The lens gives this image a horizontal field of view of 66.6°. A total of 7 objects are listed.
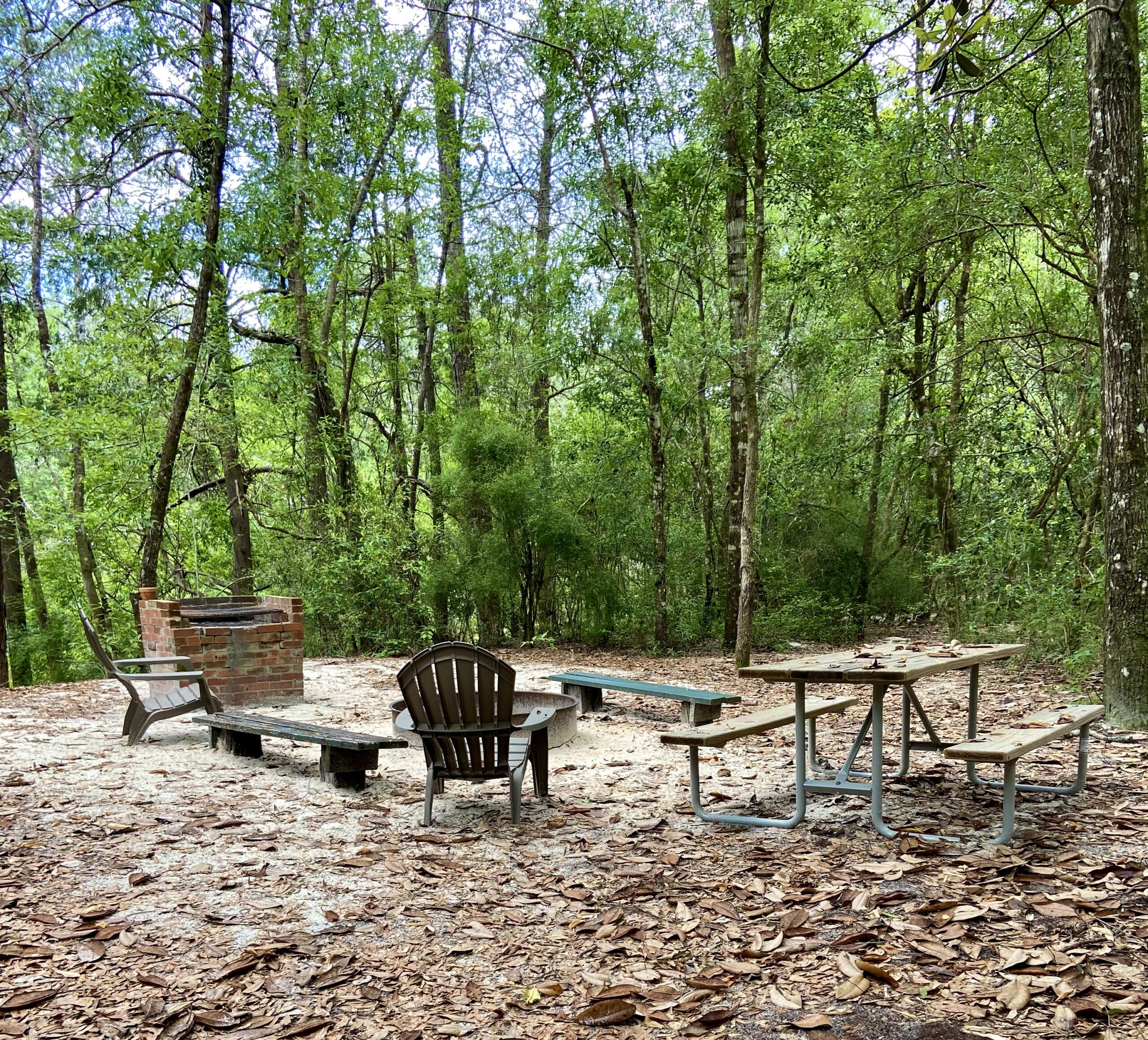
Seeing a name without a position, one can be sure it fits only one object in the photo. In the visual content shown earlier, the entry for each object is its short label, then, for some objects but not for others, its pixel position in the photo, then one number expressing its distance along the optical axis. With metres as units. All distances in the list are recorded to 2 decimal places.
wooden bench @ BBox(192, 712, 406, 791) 5.20
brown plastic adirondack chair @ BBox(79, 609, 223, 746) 6.11
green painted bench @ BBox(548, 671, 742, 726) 6.80
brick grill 7.41
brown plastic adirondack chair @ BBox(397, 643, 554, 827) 4.63
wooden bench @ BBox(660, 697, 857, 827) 4.31
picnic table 4.02
